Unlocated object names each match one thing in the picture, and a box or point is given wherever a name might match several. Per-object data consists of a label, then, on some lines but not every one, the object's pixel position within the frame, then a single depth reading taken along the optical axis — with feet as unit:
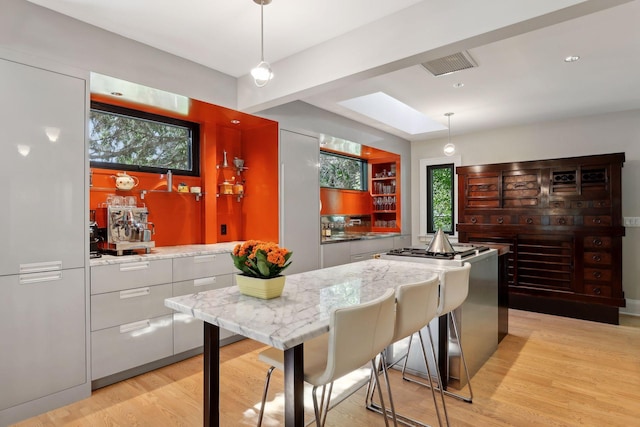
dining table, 4.01
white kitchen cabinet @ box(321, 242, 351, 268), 14.08
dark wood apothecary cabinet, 13.25
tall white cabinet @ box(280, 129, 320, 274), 12.50
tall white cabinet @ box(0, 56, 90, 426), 7.02
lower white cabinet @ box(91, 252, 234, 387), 8.32
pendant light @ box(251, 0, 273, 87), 6.70
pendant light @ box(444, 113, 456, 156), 14.75
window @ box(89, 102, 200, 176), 10.29
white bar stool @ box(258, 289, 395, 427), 4.22
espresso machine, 9.20
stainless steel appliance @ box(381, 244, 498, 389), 8.31
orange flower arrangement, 5.27
